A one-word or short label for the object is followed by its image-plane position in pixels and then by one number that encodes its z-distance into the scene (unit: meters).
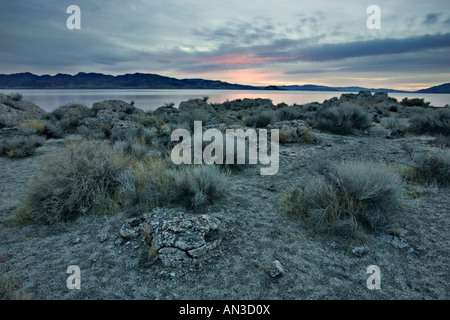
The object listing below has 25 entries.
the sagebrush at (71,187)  3.57
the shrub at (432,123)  8.99
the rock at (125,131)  8.57
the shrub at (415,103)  23.33
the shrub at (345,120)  10.15
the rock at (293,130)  8.43
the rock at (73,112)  14.27
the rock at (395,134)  9.12
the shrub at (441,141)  7.24
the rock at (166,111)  16.17
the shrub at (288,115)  13.05
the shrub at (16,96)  17.26
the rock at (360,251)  2.75
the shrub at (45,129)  9.82
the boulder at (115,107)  16.27
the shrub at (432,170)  4.54
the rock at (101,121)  11.30
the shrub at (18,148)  6.96
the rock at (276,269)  2.42
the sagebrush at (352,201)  3.17
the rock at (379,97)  25.83
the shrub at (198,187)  3.70
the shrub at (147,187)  3.82
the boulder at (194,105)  17.69
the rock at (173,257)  2.57
